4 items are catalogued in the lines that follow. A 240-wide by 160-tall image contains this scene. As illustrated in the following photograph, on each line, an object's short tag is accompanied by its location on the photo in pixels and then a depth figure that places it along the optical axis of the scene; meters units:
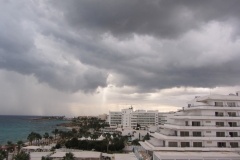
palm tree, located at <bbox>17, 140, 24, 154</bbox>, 48.78
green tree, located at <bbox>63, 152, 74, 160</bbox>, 28.52
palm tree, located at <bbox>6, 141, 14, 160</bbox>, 48.53
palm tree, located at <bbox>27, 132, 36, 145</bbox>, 61.32
